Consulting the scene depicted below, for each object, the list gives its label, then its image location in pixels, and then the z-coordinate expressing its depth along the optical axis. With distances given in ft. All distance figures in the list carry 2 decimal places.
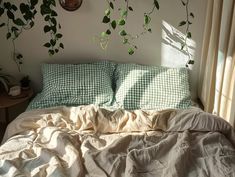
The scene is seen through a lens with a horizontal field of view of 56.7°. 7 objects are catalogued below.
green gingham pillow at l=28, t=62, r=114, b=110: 5.37
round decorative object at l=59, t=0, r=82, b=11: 5.55
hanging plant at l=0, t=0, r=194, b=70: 5.10
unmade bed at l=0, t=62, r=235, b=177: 3.59
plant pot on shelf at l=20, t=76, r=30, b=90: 5.96
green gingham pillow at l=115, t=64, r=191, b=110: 5.40
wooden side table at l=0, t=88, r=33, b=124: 5.42
